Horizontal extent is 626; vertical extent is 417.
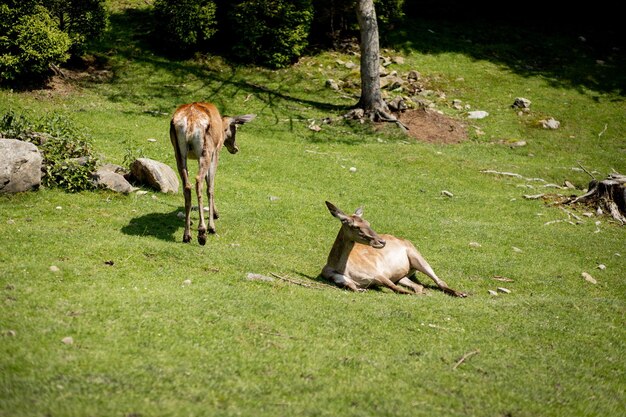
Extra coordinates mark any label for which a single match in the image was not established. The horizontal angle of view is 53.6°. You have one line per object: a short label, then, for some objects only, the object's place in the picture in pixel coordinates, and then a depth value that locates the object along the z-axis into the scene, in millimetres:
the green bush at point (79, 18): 20234
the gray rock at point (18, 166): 10881
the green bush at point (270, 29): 23969
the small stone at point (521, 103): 23047
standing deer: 10297
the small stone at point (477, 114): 22138
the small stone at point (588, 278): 11271
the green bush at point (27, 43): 18359
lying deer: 9484
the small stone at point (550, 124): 21969
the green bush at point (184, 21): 23312
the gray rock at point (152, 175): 12727
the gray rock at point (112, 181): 12133
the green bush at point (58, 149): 11891
